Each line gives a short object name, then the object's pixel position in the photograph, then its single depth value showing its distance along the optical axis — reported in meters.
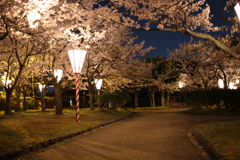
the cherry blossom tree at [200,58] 23.92
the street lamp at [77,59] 13.48
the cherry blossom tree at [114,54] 20.27
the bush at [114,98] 24.75
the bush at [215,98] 20.60
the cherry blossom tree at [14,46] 14.57
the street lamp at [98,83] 24.50
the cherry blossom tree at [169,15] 6.85
